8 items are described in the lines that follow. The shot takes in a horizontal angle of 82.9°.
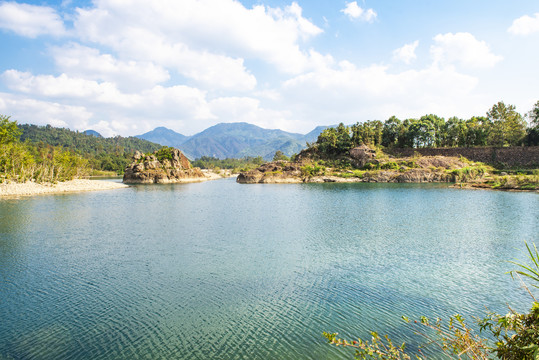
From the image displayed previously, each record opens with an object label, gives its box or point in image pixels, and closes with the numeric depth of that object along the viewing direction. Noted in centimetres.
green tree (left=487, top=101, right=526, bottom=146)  8469
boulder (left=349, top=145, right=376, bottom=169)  9521
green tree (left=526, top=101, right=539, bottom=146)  8060
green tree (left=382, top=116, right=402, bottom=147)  10550
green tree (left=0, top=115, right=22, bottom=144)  5802
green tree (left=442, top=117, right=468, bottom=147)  9298
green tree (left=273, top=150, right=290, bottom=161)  15377
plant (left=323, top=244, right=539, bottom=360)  481
